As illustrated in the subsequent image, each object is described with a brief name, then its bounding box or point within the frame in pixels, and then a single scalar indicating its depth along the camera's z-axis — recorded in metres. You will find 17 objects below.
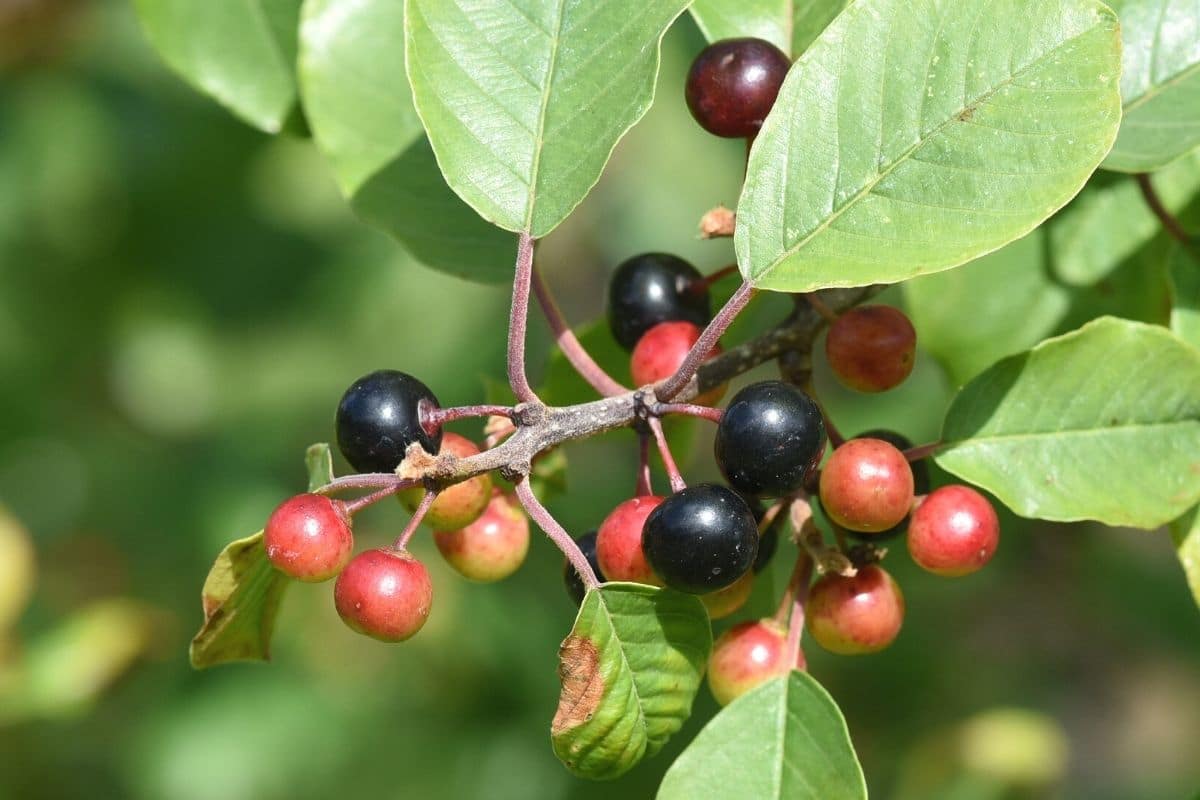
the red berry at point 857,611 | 0.39
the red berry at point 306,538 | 0.38
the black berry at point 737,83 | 0.39
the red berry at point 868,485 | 0.38
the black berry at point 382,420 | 0.38
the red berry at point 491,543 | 0.40
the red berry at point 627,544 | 0.38
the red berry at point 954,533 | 0.39
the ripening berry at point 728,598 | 0.39
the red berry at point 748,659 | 0.39
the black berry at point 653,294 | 0.40
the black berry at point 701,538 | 0.38
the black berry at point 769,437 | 0.38
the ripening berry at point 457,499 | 0.39
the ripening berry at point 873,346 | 0.39
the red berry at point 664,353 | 0.39
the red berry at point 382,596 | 0.38
